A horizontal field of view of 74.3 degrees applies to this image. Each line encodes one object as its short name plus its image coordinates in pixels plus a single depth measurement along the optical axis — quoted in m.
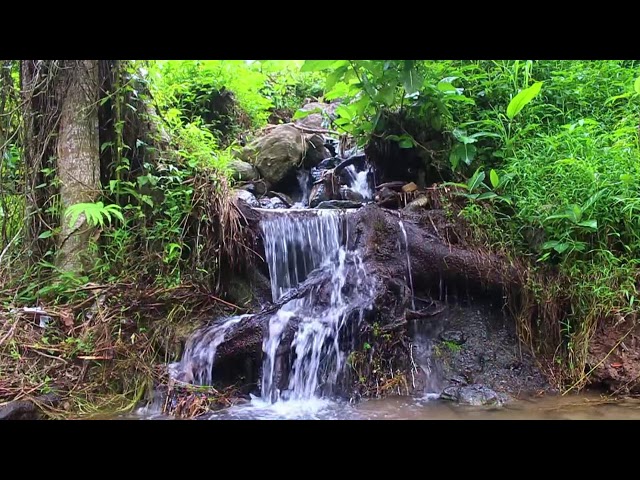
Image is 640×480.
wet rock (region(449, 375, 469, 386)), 3.30
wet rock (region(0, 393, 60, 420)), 2.53
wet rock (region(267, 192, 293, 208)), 5.23
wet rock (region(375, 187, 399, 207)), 4.31
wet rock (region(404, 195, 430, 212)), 4.09
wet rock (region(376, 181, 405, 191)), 4.44
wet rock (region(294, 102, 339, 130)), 6.78
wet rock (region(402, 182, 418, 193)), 4.33
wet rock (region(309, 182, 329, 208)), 5.23
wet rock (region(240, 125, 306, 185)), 5.62
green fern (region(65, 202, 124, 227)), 3.19
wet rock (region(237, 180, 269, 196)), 5.25
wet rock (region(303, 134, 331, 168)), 6.05
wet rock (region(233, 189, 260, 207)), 4.31
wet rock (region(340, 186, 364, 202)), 5.06
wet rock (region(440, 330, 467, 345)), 3.59
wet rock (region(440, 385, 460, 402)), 3.06
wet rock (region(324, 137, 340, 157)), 6.43
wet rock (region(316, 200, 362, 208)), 4.79
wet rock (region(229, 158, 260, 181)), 5.24
